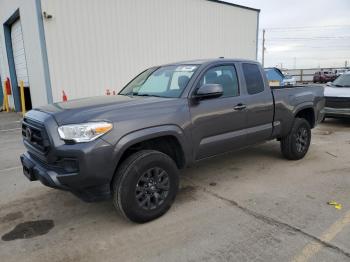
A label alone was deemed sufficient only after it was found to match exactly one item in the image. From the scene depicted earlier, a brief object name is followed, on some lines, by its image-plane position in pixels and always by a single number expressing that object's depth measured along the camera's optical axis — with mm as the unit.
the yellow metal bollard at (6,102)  16656
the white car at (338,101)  9062
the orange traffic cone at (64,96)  10541
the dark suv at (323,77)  34094
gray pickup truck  3072
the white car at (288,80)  18747
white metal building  10398
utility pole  51219
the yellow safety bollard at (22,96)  13334
